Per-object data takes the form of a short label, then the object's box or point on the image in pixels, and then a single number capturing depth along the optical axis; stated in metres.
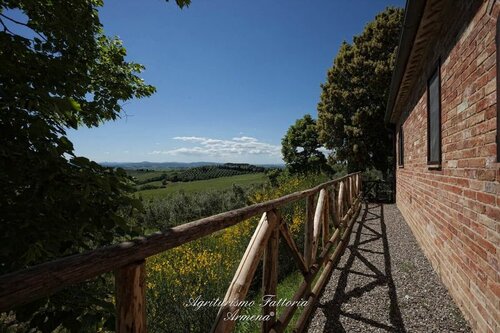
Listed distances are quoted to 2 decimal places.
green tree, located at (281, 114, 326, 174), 24.30
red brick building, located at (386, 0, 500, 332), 2.44
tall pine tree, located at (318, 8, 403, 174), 15.27
